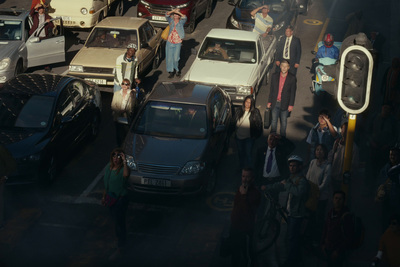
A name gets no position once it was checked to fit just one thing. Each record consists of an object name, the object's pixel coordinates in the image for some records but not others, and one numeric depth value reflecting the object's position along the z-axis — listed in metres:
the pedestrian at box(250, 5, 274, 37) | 19.94
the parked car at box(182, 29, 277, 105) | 16.39
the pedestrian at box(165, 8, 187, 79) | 18.94
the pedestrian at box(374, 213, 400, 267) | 8.79
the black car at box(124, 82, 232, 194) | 12.24
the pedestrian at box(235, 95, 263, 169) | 13.16
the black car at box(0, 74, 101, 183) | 12.73
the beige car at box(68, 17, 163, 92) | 17.59
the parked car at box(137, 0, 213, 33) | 22.73
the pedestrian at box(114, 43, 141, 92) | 15.82
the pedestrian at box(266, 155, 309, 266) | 9.95
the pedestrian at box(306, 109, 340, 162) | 12.13
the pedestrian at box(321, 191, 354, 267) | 9.08
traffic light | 8.84
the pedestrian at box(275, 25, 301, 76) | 17.22
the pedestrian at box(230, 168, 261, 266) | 9.60
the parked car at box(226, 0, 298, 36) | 21.88
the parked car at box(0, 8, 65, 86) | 18.14
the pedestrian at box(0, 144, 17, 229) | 11.24
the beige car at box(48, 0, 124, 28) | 22.39
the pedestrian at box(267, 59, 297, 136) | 14.02
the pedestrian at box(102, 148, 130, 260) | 10.51
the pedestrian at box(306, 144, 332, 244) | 10.42
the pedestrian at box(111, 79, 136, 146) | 14.59
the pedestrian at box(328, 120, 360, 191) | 11.22
